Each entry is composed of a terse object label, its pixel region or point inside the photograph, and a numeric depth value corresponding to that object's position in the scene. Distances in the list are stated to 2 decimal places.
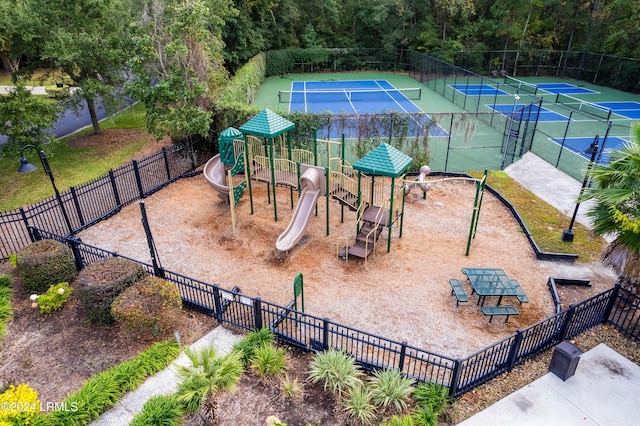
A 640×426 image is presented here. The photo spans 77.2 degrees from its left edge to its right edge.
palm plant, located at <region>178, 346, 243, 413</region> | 6.84
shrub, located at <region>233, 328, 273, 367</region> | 8.09
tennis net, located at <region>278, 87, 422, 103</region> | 31.00
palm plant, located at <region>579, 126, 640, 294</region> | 8.06
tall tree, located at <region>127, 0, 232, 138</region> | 15.67
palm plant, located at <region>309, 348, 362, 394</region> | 7.42
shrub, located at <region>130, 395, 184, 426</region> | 6.79
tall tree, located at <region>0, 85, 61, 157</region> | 14.95
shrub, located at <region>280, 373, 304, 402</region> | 7.41
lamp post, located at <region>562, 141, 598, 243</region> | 12.18
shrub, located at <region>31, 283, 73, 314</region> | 9.59
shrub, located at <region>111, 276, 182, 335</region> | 8.32
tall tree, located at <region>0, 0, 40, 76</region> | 15.27
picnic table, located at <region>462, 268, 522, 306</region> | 9.50
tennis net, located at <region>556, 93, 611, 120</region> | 25.92
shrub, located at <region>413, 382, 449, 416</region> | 7.11
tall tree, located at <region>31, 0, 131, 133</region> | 16.81
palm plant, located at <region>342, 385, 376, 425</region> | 6.88
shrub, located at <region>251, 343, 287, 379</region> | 7.80
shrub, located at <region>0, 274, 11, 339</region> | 9.26
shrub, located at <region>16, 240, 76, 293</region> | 9.99
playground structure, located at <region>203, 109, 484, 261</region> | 11.41
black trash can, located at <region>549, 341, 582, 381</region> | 7.42
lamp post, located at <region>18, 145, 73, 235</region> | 9.51
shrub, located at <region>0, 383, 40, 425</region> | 6.46
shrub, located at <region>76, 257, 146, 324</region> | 8.87
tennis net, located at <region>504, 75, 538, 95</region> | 32.97
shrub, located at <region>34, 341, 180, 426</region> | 6.85
